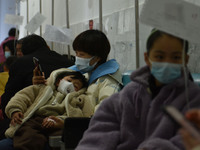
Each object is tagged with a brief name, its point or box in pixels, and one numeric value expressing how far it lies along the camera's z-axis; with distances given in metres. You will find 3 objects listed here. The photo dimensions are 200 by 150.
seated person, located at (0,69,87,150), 4.07
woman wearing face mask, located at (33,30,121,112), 4.39
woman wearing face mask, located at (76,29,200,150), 2.47
